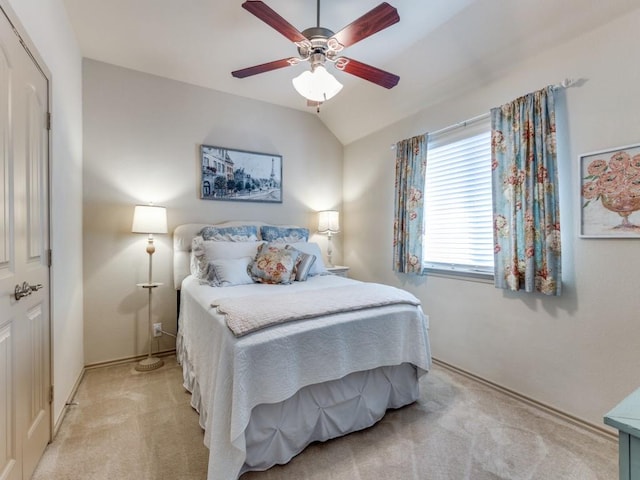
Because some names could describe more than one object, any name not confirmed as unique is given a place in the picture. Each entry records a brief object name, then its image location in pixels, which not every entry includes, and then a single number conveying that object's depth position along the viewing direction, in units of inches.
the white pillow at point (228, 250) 112.5
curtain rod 79.5
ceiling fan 65.9
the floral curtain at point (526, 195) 81.7
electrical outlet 121.4
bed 56.9
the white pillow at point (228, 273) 103.7
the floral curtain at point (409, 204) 120.6
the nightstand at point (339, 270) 146.9
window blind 103.1
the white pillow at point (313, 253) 123.7
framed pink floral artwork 69.3
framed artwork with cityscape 134.6
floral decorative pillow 108.0
